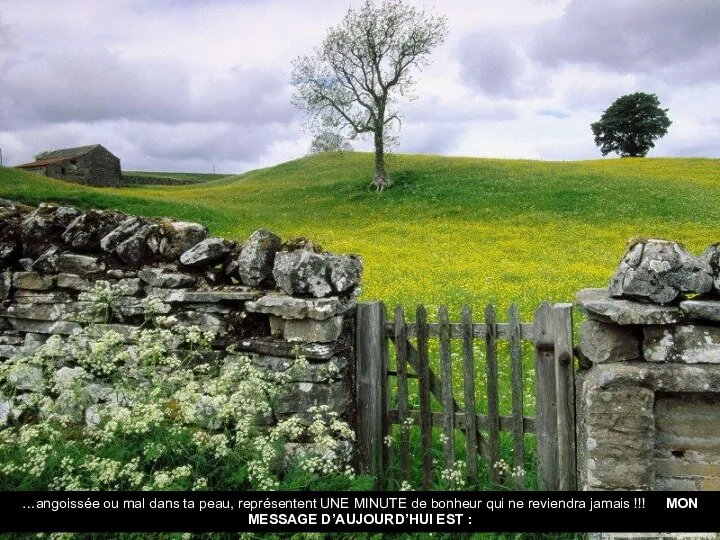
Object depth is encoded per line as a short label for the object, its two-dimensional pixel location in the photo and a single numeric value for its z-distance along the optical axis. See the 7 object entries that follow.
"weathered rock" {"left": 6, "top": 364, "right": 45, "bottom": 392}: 4.88
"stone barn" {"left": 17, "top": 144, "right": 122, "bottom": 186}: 62.81
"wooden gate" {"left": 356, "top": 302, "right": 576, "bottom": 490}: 4.64
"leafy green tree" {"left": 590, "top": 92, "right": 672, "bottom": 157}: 69.12
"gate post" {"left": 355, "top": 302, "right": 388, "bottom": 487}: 5.14
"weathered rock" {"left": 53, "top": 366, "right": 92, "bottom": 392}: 4.79
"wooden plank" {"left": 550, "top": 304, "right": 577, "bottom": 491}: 4.57
